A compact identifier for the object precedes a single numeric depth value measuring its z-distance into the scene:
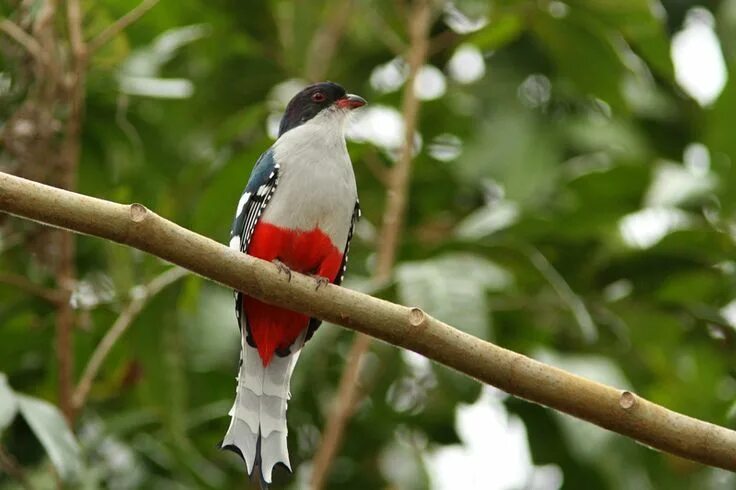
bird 6.49
